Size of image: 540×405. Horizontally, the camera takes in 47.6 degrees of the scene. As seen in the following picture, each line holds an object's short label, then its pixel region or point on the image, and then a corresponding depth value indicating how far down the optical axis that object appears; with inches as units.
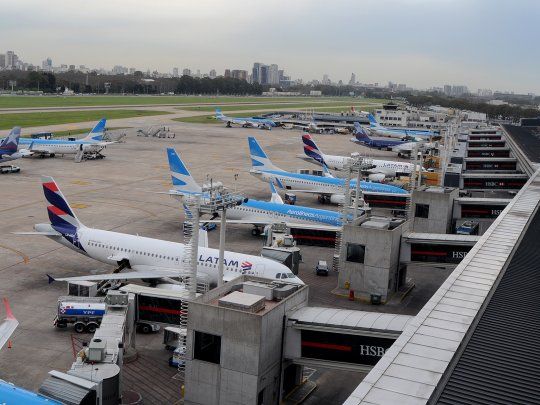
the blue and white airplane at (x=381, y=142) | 6390.8
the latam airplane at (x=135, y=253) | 1792.6
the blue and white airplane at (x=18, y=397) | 951.6
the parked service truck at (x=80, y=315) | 1583.4
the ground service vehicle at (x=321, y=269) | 2193.7
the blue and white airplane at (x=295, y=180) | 3488.4
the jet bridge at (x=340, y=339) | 1162.0
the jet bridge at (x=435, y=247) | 1951.3
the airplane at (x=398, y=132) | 7365.2
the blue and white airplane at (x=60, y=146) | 4813.0
